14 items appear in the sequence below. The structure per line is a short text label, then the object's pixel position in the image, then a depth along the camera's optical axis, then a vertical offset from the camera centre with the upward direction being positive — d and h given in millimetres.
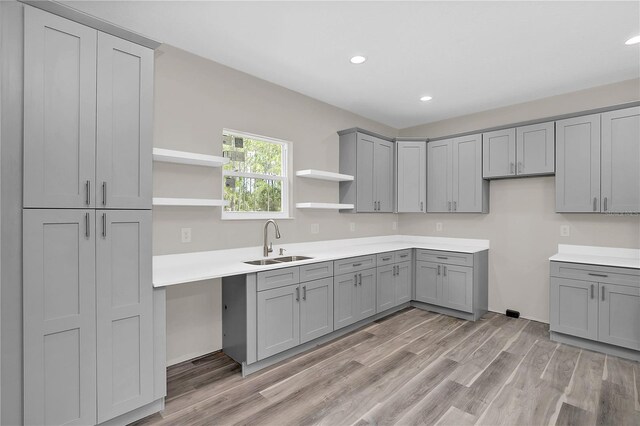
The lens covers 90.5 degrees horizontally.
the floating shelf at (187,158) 2446 +441
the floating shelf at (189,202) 2438 +82
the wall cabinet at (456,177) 4203 +505
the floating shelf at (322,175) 3607 +443
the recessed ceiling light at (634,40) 2594 +1440
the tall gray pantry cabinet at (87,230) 1702 -107
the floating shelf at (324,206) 3621 +82
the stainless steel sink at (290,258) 3329 -494
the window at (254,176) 3219 +382
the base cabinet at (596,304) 2920 -878
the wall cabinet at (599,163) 3111 +533
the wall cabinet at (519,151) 3645 +756
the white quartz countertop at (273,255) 2420 -461
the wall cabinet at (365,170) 4160 +584
